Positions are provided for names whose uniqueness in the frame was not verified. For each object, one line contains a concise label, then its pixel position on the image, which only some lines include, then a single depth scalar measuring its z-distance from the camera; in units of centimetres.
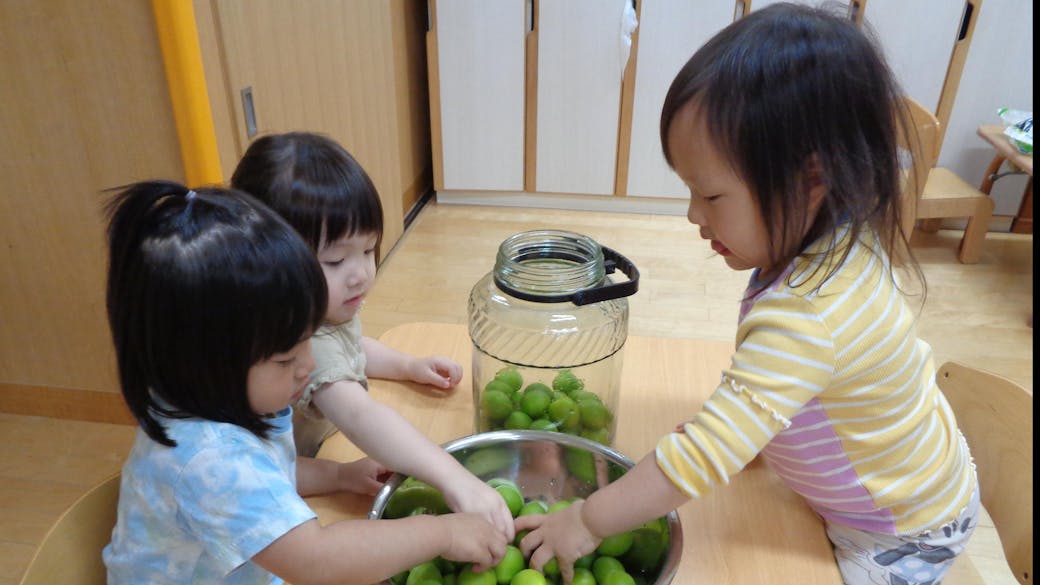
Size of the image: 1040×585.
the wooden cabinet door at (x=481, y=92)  276
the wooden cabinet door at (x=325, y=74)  153
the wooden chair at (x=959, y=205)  261
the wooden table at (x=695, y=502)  69
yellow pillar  129
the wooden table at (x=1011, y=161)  241
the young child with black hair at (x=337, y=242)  77
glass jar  78
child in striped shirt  61
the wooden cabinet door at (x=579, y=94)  271
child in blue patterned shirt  57
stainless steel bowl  72
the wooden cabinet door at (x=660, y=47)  266
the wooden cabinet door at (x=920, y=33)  257
